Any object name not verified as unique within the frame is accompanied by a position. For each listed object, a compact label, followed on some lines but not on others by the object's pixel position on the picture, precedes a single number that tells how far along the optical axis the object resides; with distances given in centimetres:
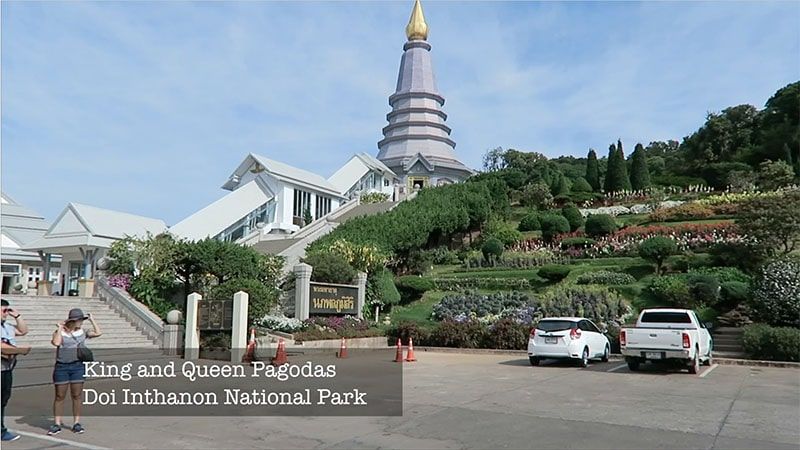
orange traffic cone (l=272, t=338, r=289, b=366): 1551
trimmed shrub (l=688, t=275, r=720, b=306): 2152
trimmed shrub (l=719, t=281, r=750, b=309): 2098
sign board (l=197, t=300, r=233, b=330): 1727
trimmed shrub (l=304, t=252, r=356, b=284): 2455
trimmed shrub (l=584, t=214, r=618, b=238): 3541
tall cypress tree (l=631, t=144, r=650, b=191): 5277
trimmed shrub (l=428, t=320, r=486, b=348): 2094
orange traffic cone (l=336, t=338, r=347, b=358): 1864
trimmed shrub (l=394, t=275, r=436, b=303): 2867
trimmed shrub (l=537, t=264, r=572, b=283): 2708
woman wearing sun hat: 736
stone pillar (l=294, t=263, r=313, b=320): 2155
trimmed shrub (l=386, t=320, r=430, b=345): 2216
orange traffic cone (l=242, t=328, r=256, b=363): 1648
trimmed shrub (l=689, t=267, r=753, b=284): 2320
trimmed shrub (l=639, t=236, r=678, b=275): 2664
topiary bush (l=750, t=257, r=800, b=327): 1841
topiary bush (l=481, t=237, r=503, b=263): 3350
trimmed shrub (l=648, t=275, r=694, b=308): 2219
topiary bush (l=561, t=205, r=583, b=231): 3819
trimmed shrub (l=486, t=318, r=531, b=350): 2011
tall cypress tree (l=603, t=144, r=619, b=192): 5291
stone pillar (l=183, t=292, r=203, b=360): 1708
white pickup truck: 1377
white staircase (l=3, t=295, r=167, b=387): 1391
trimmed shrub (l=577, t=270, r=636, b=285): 2605
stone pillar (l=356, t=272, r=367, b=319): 2487
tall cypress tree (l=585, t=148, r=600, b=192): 5928
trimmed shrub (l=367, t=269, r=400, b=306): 2692
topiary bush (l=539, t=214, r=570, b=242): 3666
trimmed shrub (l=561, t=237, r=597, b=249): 3394
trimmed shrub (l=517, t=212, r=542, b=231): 4012
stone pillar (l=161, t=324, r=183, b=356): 1731
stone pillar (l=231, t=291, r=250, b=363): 1656
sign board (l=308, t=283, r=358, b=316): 2231
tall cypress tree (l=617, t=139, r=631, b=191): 5212
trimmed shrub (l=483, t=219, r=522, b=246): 3797
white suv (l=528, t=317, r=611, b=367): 1533
